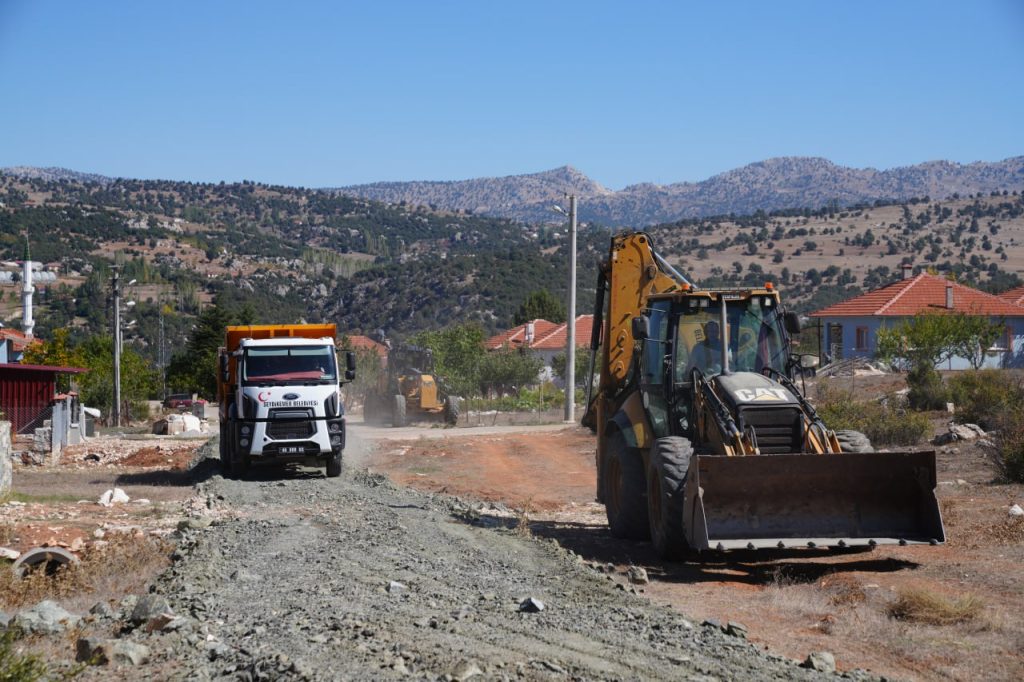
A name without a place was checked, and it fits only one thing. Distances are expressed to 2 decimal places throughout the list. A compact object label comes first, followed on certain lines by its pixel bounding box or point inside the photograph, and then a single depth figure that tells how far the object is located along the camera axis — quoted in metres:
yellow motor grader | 44.84
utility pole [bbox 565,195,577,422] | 40.59
